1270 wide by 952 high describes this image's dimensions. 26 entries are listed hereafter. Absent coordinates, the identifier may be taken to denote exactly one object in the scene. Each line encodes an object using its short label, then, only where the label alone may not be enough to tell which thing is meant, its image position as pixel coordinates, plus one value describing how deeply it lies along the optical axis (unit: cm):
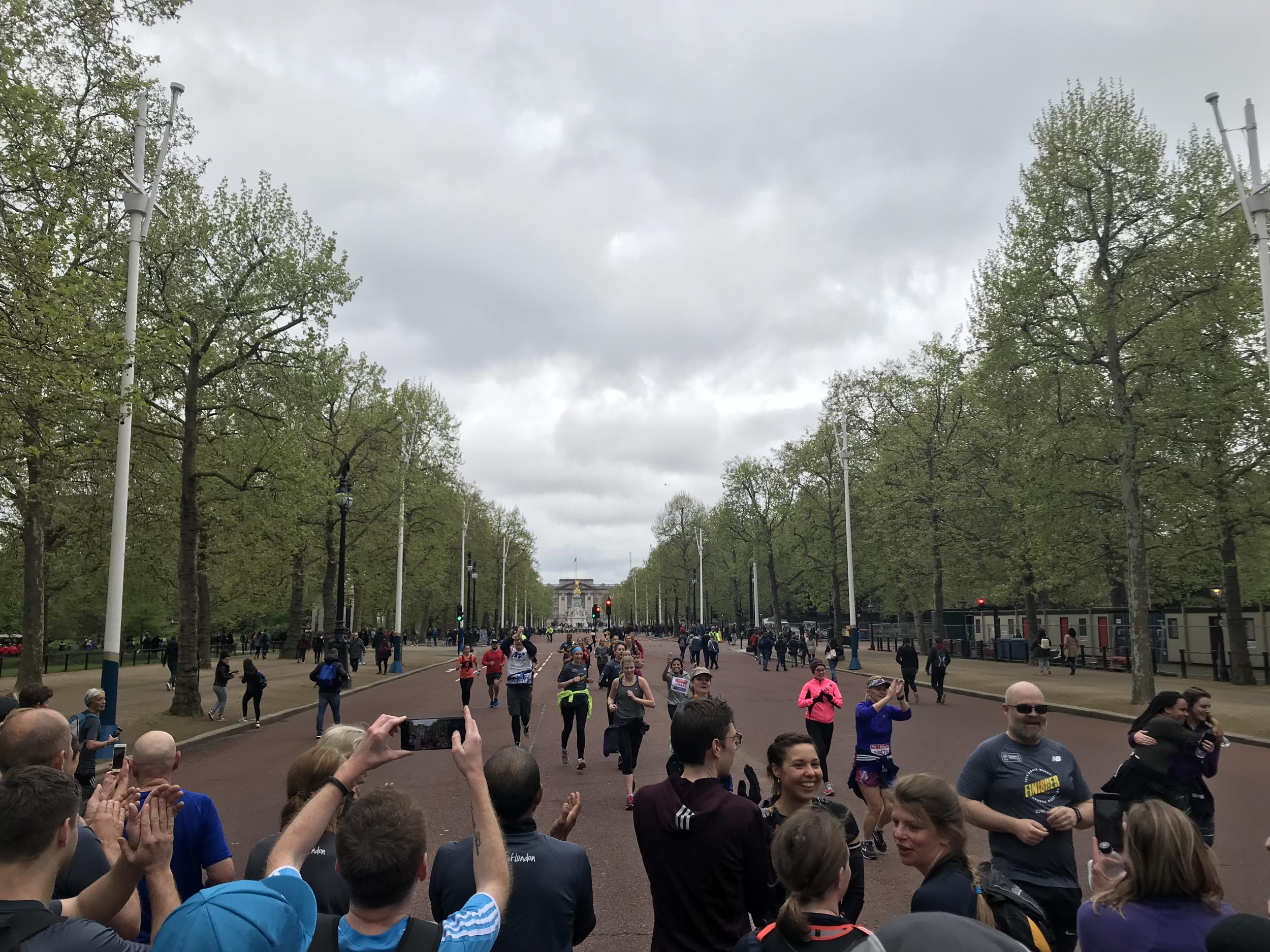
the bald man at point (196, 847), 375
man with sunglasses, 429
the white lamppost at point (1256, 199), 1658
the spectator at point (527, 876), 302
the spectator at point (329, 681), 1584
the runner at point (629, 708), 1079
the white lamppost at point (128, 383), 1491
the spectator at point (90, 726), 840
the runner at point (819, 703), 961
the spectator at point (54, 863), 234
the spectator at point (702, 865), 354
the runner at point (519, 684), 1448
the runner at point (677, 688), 1245
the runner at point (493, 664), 2078
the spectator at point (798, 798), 366
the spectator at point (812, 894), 256
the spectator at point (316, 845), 331
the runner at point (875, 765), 806
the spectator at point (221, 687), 1959
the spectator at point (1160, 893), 278
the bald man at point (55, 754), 341
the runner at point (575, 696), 1295
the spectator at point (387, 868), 241
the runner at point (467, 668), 1869
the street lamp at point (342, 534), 2527
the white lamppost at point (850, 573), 3803
